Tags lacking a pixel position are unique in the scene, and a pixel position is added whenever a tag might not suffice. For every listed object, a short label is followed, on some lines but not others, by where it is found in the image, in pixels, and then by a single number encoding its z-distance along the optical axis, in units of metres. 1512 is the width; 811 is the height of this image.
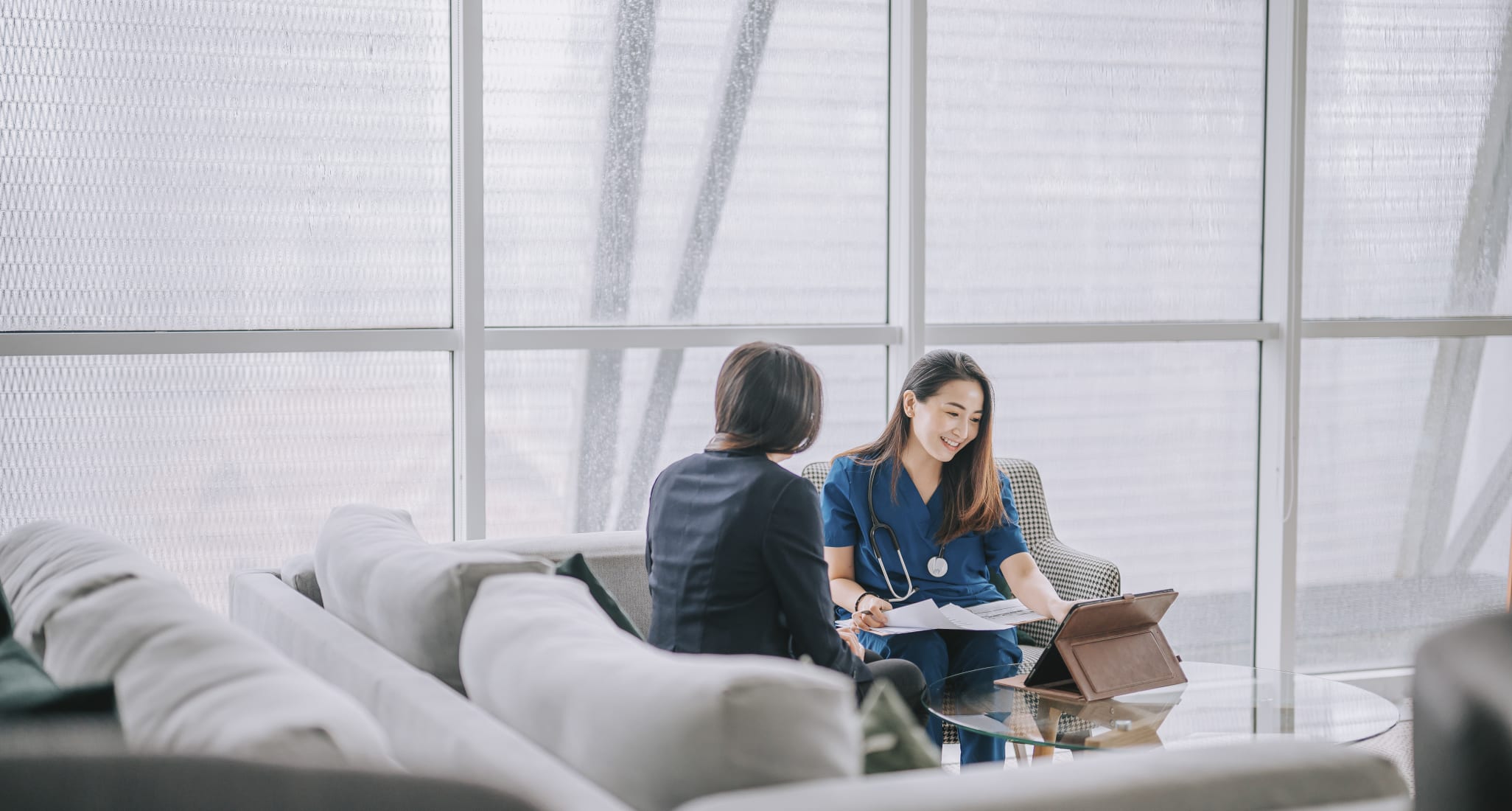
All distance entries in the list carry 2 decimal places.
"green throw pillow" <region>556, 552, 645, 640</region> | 2.00
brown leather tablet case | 2.49
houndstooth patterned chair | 3.26
